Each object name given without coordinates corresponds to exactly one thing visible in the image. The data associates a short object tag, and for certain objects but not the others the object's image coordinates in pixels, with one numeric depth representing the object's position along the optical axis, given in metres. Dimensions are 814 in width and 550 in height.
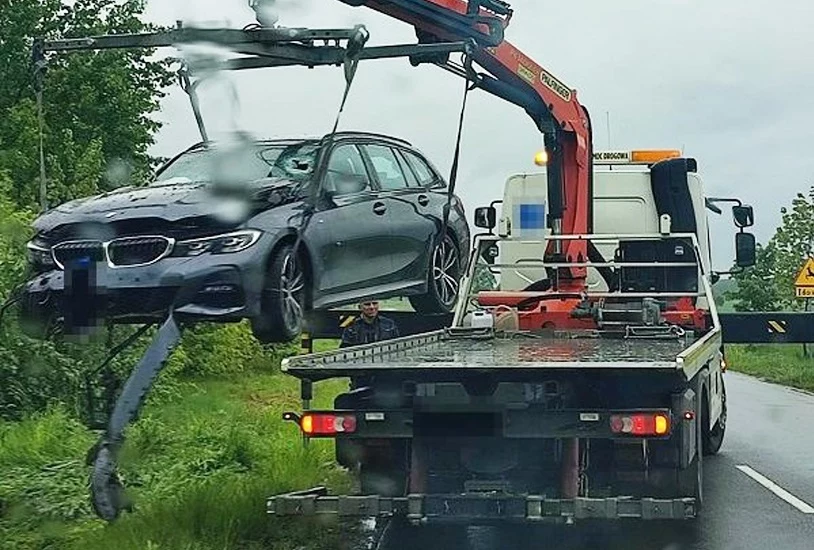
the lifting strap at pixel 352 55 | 7.02
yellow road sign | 25.11
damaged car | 6.96
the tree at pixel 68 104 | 15.20
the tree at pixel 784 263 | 37.88
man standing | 10.23
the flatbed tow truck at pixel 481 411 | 6.86
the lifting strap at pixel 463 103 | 8.48
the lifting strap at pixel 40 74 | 7.37
